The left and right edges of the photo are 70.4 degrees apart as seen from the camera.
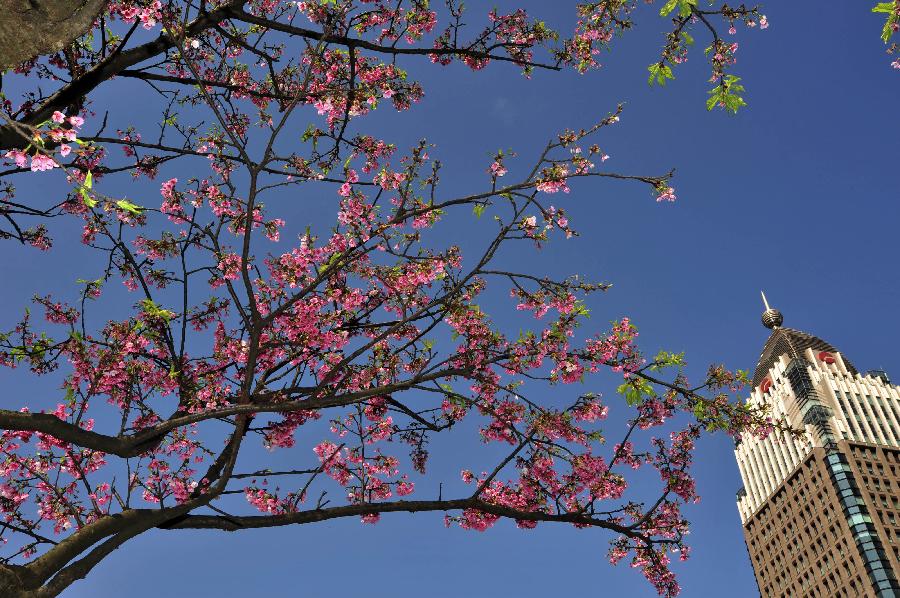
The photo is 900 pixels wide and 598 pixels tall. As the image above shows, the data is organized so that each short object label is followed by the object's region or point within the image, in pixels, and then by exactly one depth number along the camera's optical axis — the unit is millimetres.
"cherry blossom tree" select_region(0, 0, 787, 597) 7039
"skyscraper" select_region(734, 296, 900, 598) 83188
